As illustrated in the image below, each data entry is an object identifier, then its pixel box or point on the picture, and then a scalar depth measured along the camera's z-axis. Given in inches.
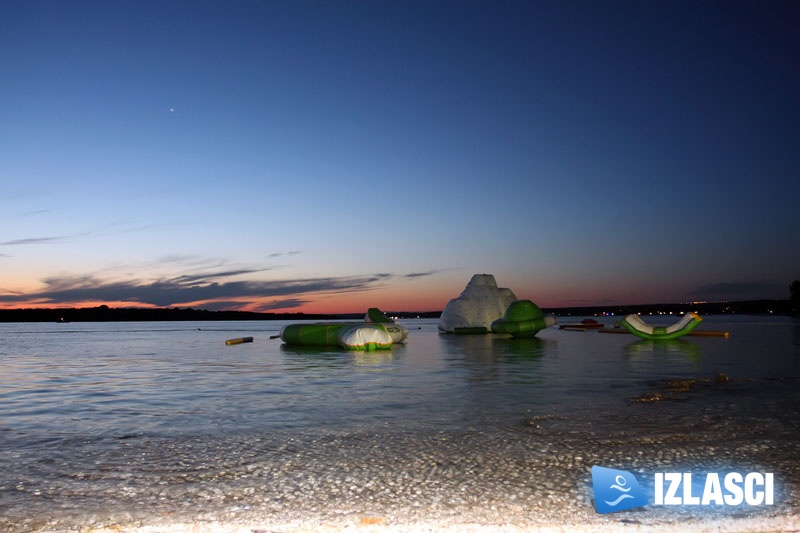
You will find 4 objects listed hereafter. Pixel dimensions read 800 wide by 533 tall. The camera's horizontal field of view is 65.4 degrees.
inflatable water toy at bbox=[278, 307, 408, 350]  875.9
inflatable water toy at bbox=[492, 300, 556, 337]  1250.6
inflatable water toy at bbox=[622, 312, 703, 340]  1101.1
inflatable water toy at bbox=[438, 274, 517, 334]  1609.3
